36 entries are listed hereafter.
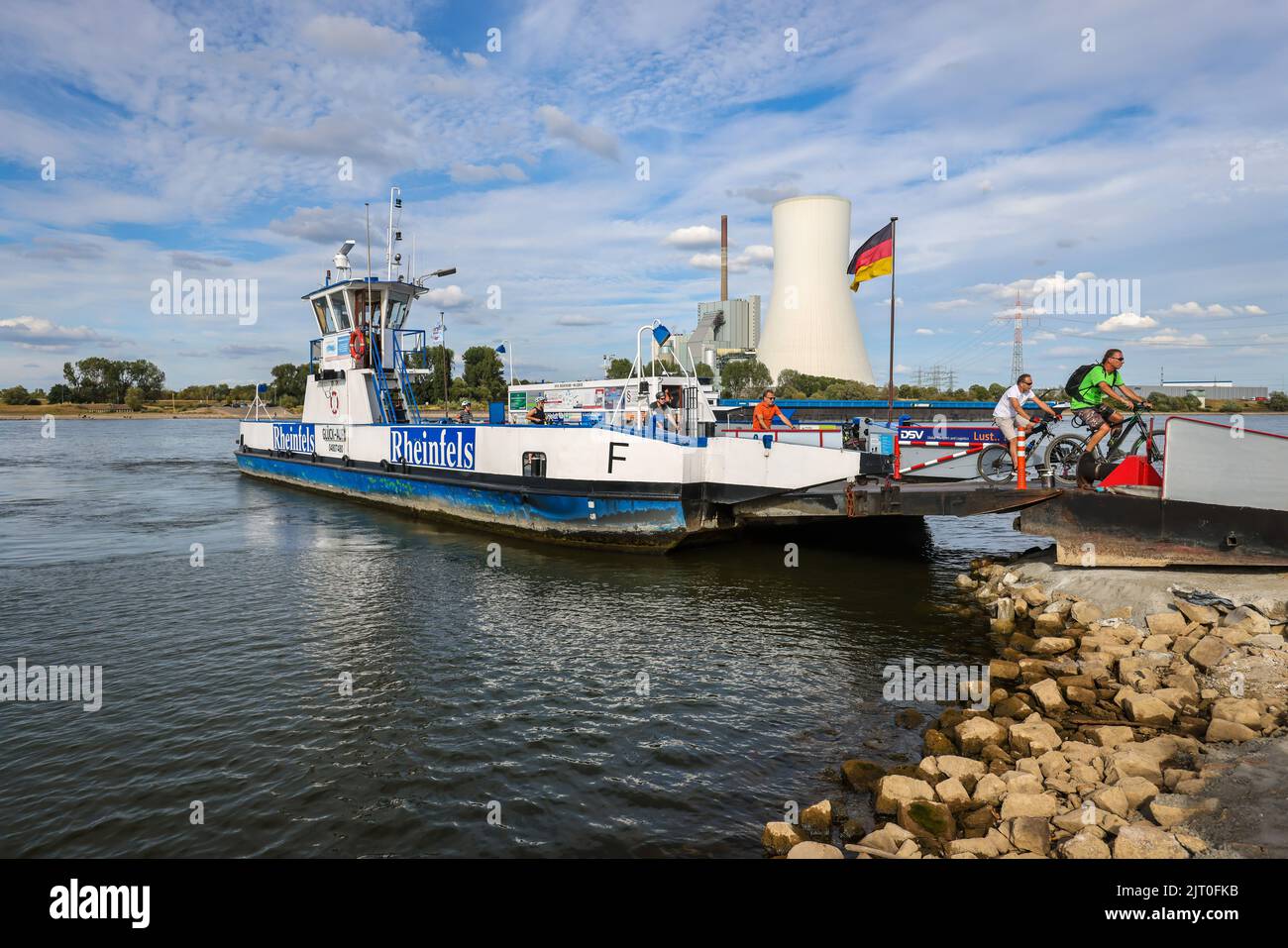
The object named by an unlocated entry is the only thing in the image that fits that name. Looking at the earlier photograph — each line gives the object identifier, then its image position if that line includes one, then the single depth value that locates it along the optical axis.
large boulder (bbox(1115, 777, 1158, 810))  5.57
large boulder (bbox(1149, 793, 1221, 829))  5.21
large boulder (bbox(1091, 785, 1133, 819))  5.41
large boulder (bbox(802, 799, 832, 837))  5.91
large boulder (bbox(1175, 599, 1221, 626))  9.08
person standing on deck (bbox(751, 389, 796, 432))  16.33
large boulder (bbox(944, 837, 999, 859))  5.16
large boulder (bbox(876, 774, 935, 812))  6.01
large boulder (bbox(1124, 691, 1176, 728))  7.25
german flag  18.09
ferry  14.92
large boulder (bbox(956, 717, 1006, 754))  6.97
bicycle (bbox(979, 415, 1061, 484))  13.41
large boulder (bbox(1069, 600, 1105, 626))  10.18
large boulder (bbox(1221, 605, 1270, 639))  8.48
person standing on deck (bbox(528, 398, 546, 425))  19.34
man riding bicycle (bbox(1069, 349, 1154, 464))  11.24
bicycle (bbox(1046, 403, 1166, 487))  11.84
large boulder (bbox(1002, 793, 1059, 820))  5.55
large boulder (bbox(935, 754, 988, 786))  6.25
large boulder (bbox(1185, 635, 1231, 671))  8.10
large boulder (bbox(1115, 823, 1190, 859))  4.82
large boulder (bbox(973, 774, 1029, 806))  5.92
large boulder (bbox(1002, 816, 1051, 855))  5.19
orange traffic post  12.08
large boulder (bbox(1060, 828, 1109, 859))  4.93
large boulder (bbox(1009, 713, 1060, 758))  6.67
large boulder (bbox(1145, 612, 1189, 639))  9.17
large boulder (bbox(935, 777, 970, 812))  5.94
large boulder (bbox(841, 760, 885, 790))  6.59
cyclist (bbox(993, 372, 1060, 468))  12.31
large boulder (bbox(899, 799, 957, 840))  5.60
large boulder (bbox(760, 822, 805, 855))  5.64
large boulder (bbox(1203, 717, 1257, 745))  6.55
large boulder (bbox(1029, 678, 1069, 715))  7.78
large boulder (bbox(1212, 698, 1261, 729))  6.77
